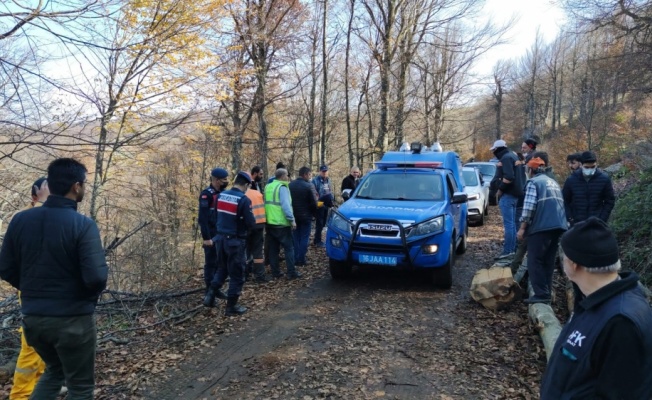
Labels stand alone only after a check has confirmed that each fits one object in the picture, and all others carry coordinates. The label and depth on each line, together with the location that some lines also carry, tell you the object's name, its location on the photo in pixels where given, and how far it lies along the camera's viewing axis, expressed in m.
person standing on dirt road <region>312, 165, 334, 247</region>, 10.48
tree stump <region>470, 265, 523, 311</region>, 5.78
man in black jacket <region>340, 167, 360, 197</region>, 11.72
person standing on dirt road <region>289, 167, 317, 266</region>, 8.42
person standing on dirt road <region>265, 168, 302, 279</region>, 7.54
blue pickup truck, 6.28
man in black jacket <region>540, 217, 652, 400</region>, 1.55
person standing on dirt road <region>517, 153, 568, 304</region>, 5.26
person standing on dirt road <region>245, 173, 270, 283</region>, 7.04
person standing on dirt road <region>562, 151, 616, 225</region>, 6.20
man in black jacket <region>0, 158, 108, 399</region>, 2.89
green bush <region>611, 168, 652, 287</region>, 6.50
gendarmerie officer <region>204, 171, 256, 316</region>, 5.80
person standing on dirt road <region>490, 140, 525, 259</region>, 7.33
